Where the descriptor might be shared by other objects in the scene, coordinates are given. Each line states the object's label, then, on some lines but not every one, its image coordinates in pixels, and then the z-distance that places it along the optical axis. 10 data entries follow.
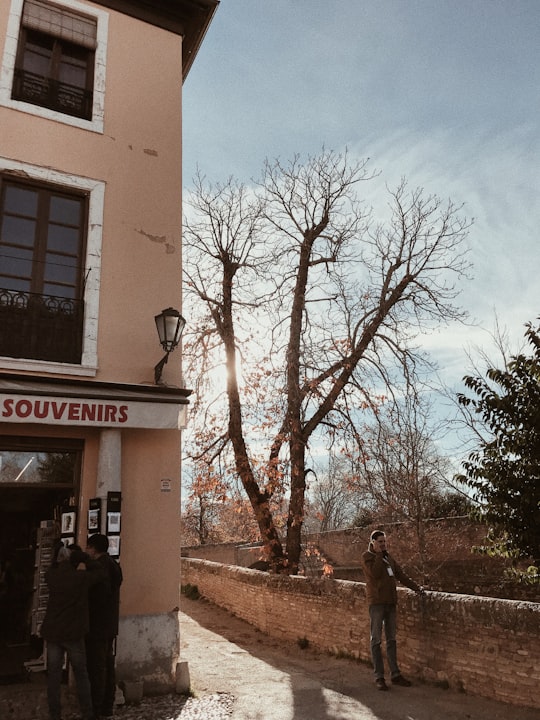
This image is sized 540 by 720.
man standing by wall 7.05
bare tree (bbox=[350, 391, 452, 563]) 12.87
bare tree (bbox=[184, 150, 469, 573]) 12.82
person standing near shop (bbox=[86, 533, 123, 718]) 5.97
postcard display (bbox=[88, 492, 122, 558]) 6.88
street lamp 7.44
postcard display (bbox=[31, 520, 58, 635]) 7.89
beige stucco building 6.99
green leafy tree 7.03
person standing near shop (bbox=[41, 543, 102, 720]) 5.55
